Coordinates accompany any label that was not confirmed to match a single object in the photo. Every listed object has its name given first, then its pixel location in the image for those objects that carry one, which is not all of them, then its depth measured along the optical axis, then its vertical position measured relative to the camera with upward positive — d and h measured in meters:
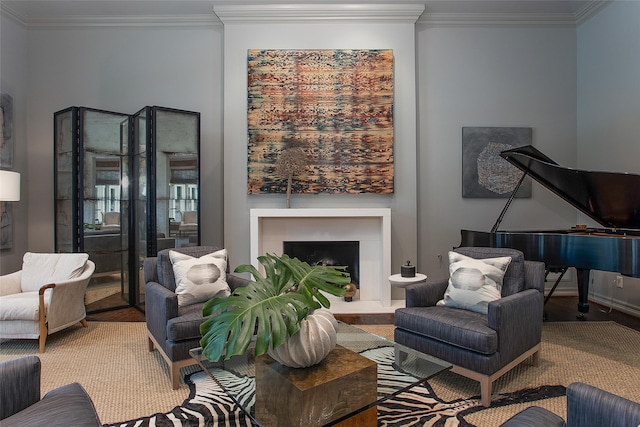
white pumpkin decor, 1.59 -0.58
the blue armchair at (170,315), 2.38 -0.71
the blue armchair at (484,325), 2.17 -0.72
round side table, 3.61 -0.69
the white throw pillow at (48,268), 3.41 -0.53
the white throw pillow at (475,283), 2.51 -0.51
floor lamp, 3.60 +0.25
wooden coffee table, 1.44 -0.77
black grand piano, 2.70 -0.20
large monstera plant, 1.48 -0.40
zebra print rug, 1.98 -1.14
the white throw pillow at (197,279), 2.76 -0.51
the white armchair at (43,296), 2.99 -0.73
